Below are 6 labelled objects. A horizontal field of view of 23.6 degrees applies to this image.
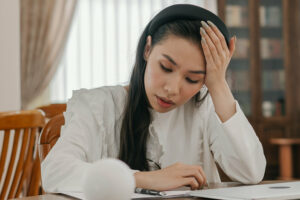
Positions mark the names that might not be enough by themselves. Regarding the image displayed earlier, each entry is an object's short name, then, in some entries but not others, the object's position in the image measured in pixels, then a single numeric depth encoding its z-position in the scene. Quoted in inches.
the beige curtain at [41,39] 206.7
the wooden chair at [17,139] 65.2
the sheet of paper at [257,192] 52.3
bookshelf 239.6
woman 66.4
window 214.6
